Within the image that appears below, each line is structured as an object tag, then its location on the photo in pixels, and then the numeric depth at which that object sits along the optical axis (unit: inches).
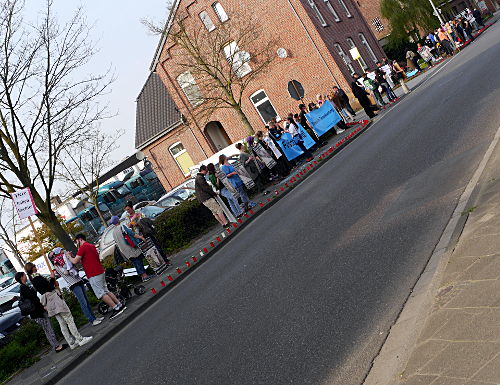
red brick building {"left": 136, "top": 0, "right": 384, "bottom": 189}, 1563.7
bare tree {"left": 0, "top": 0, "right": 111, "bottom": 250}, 789.2
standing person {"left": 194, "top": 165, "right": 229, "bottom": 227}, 717.3
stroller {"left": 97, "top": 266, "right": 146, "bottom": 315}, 566.5
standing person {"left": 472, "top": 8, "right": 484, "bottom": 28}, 1919.9
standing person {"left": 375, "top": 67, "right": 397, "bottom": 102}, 1171.9
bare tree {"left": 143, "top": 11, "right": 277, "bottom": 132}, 1503.4
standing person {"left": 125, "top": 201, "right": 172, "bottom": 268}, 663.8
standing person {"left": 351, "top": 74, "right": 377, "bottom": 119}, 1035.9
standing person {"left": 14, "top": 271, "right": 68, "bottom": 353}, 502.9
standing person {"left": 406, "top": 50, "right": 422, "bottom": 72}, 1589.6
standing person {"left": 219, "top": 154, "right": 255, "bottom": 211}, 758.6
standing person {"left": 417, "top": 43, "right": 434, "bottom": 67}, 1582.2
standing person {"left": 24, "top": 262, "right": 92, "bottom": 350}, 480.1
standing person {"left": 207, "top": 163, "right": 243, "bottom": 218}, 746.2
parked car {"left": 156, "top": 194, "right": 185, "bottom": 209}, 1042.7
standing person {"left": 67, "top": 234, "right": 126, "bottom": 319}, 531.2
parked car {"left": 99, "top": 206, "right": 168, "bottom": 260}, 876.7
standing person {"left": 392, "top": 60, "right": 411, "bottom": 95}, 1384.1
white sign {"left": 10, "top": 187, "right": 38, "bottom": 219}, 565.6
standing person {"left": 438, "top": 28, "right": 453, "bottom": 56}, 1547.7
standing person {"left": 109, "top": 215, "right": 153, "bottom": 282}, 636.7
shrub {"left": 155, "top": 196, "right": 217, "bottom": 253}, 797.2
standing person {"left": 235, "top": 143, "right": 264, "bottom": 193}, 850.3
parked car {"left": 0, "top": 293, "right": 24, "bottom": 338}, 752.2
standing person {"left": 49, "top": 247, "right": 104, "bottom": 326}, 523.5
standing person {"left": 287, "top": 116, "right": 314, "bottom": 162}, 951.0
